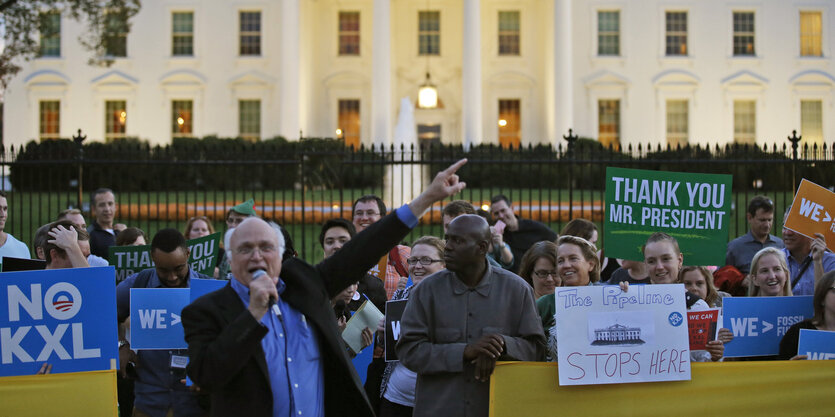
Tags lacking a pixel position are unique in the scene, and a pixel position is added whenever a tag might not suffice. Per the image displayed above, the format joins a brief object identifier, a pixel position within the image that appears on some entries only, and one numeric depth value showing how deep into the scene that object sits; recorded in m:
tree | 22.58
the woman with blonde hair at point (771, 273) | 6.63
